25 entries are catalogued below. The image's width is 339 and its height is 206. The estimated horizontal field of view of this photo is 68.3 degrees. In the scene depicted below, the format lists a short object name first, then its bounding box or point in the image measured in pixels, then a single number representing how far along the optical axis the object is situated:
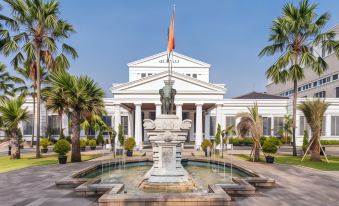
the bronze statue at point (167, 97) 13.30
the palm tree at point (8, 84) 29.55
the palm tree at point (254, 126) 21.11
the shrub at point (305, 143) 24.94
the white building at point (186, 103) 34.25
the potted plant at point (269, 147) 21.05
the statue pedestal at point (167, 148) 11.25
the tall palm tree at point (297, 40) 23.70
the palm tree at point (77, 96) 18.98
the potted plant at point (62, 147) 19.38
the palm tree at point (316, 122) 21.23
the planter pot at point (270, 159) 20.14
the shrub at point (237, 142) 41.61
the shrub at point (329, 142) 41.55
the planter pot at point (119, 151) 27.58
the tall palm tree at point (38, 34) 21.02
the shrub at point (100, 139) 38.31
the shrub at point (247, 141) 41.50
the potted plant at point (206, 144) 26.89
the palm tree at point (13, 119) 21.98
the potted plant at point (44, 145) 29.04
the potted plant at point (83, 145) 32.58
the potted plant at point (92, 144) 34.97
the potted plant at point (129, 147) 25.61
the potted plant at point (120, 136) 30.36
